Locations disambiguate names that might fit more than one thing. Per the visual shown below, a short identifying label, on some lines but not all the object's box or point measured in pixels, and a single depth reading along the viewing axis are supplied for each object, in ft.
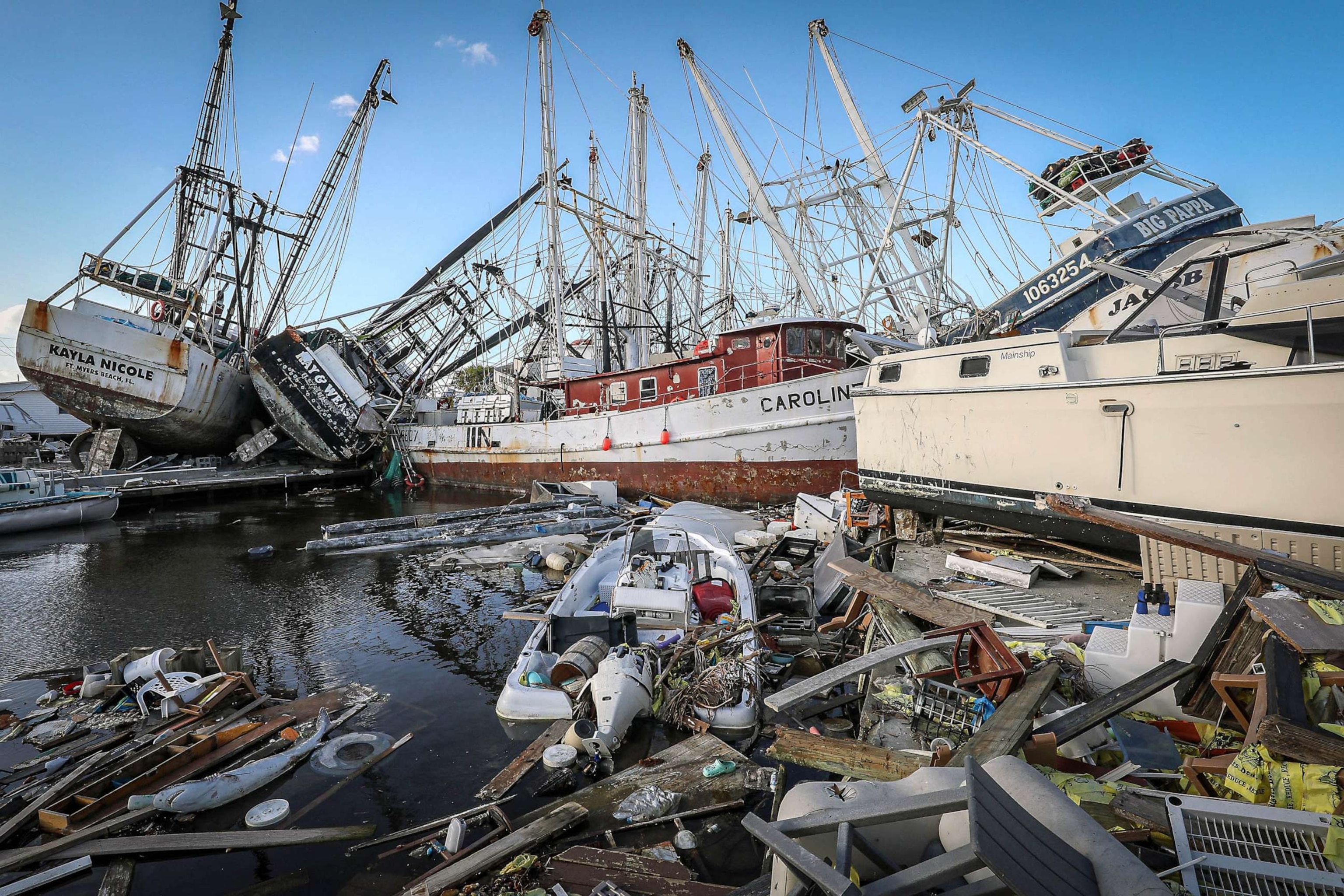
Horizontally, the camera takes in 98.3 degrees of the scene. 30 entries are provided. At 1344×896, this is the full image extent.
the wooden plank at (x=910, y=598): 16.49
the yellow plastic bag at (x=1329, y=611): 11.06
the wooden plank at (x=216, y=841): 12.12
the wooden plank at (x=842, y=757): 11.65
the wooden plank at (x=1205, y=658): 12.10
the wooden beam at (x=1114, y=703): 11.21
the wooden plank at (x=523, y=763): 14.10
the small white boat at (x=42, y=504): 47.52
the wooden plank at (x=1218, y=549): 13.19
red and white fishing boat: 45.34
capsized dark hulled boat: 72.69
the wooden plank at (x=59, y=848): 11.62
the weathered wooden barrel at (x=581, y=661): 18.12
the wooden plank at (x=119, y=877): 11.26
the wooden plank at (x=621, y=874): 10.55
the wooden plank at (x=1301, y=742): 8.14
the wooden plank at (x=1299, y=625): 10.29
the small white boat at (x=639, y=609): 17.31
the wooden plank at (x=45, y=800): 12.74
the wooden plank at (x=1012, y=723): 10.25
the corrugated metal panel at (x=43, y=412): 148.77
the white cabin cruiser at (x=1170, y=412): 17.51
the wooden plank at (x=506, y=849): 10.57
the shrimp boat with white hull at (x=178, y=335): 64.44
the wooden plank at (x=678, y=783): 13.20
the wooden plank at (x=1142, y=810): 8.65
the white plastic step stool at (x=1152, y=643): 13.04
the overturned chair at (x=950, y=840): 5.73
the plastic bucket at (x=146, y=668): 18.94
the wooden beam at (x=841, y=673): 14.32
